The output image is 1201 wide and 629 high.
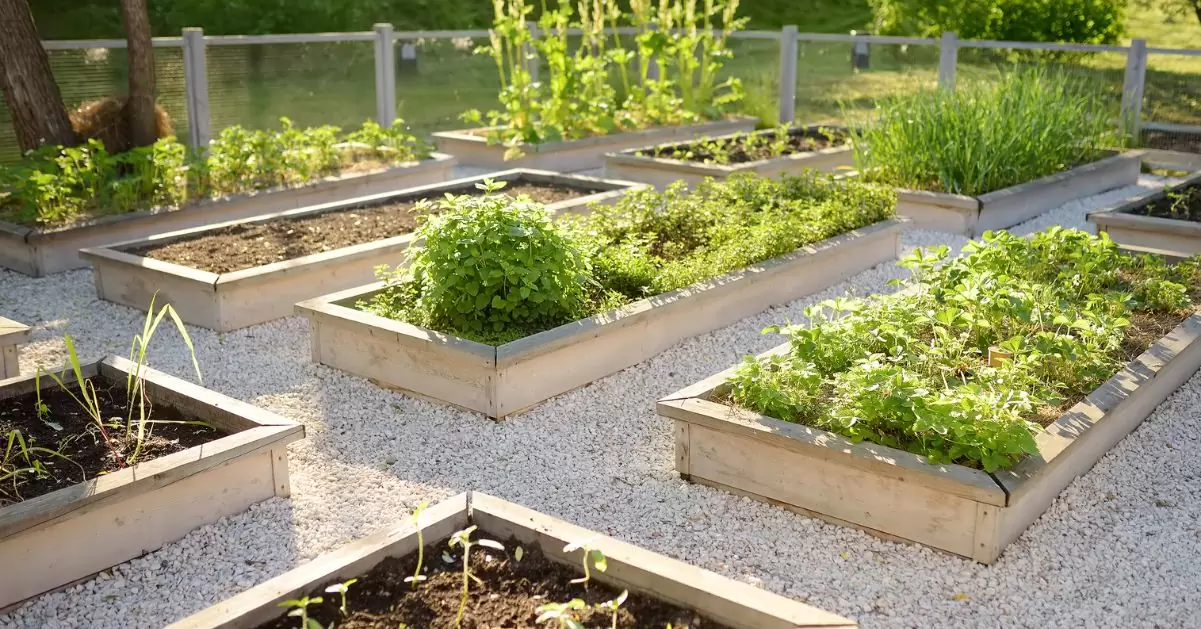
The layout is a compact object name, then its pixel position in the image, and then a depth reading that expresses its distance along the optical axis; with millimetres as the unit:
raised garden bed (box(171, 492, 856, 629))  2797
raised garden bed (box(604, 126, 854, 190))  9234
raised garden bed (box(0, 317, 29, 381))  4992
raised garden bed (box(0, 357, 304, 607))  3422
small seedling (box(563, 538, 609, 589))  2744
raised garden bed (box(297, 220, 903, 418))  4859
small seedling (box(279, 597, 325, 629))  2547
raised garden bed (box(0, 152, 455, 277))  7012
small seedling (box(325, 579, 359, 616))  2742
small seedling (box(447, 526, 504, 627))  2822
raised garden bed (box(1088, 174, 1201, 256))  7098
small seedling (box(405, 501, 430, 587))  2906
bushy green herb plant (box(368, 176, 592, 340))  4941
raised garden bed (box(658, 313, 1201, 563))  3654
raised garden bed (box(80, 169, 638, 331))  6055
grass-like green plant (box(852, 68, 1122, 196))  8453
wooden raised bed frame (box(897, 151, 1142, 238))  8156
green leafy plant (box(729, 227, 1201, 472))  3793
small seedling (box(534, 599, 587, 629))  2399
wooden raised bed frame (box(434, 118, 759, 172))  10551
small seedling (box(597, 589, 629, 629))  2656
